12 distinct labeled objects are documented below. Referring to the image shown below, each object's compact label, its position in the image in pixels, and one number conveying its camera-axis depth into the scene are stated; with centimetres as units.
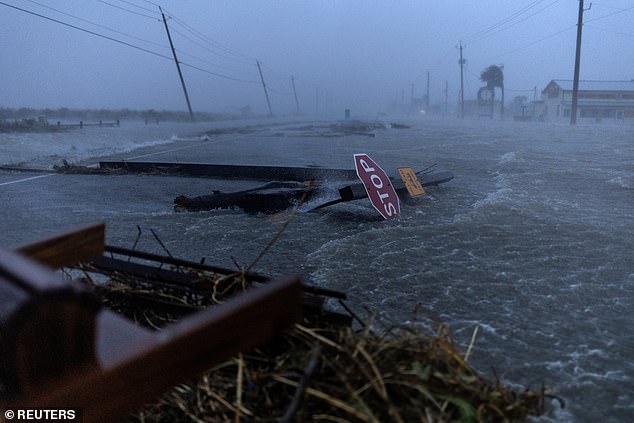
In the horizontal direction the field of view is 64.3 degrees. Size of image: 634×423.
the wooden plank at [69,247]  189
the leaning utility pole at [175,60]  5725
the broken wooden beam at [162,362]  124
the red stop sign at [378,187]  745
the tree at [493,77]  11556
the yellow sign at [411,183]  973
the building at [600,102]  7675
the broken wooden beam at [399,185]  820
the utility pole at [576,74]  5719
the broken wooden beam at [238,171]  1203
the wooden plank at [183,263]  254
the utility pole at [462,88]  11475
